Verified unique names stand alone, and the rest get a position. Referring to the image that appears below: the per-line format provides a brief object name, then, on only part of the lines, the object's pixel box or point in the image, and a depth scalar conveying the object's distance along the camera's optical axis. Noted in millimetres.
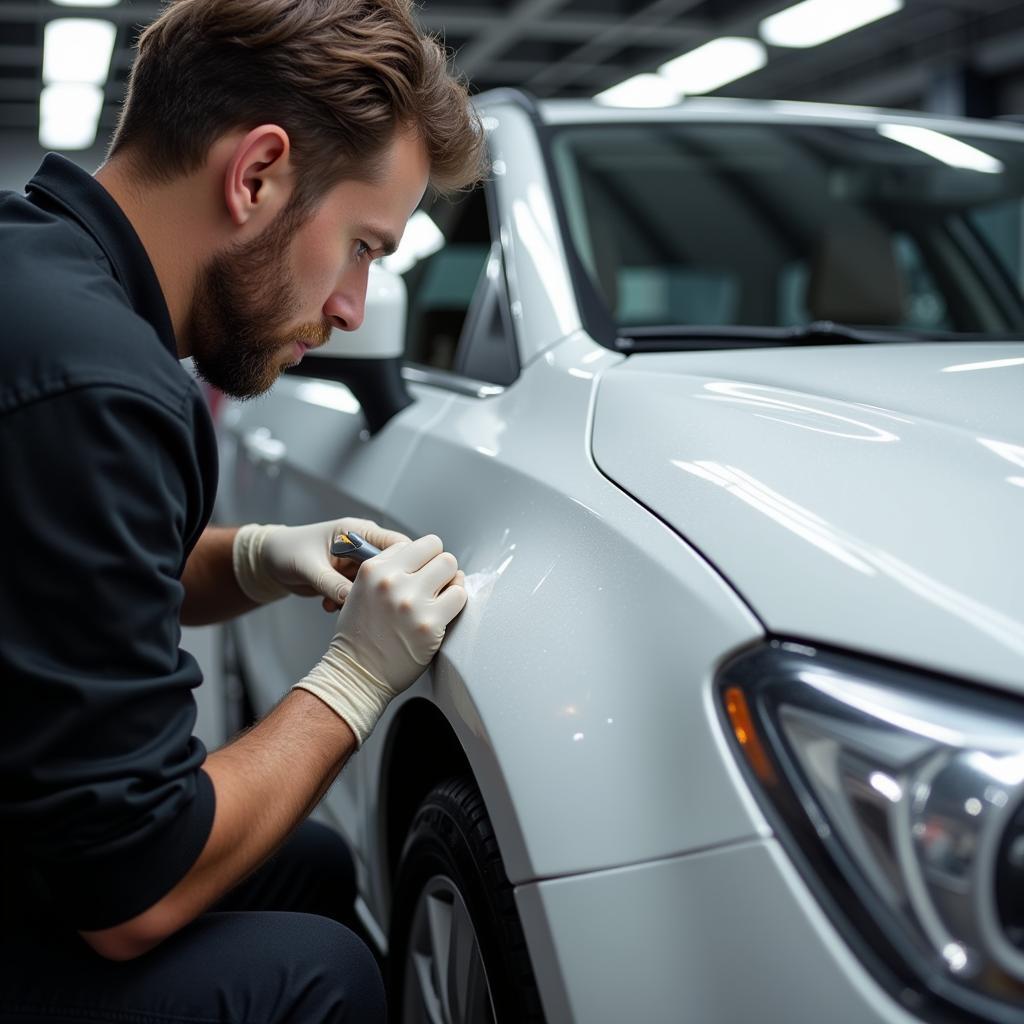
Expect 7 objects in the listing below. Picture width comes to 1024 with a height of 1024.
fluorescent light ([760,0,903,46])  7578
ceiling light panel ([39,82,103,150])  9969
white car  714
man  836
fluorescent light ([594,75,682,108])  9680
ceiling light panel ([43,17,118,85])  7949
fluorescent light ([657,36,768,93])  8711
